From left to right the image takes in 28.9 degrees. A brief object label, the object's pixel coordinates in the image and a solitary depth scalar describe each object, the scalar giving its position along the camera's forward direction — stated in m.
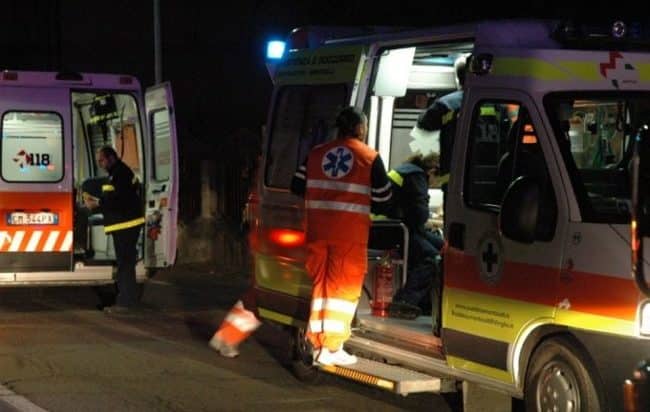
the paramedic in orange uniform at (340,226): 7.82
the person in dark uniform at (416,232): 8.74
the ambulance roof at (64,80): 12.51
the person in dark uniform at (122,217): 12.46
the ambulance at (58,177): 12.53
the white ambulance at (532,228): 6.04
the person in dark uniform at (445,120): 8.07
